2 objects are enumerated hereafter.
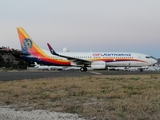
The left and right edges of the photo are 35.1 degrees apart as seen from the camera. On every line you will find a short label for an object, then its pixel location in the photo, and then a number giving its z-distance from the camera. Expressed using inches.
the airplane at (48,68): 2502.8
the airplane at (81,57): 1531.7
